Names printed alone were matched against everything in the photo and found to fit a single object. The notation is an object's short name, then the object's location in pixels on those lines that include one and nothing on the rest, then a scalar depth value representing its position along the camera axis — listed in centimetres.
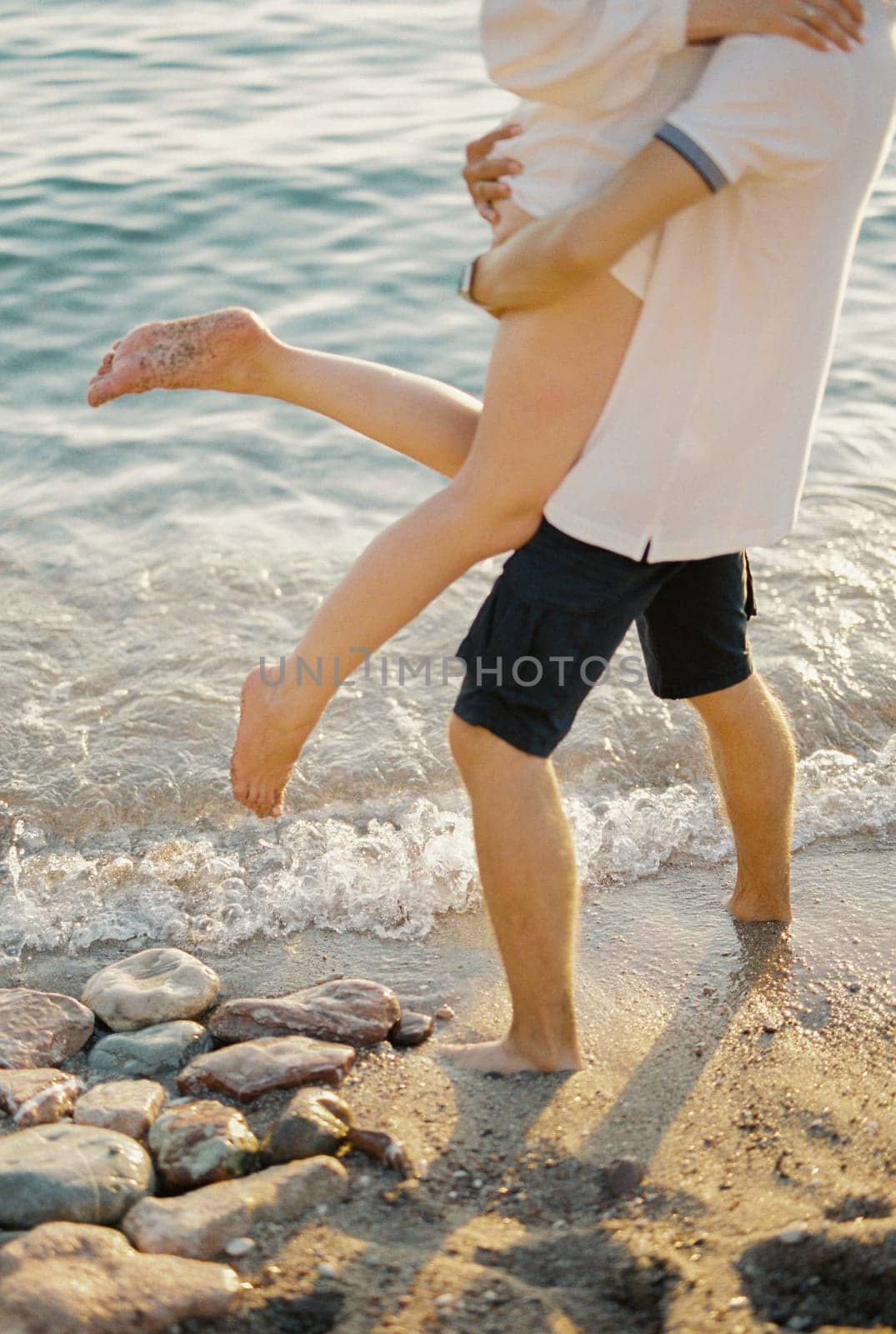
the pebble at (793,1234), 182
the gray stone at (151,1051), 247
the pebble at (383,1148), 210
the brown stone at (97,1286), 169
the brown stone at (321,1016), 248
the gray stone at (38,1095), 231
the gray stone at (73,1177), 197
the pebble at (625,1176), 205
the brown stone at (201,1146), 209
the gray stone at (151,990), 258
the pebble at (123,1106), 223
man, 187
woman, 189
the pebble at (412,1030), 250
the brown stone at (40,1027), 249
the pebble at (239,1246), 188
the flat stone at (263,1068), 230
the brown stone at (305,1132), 213
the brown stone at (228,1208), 189
